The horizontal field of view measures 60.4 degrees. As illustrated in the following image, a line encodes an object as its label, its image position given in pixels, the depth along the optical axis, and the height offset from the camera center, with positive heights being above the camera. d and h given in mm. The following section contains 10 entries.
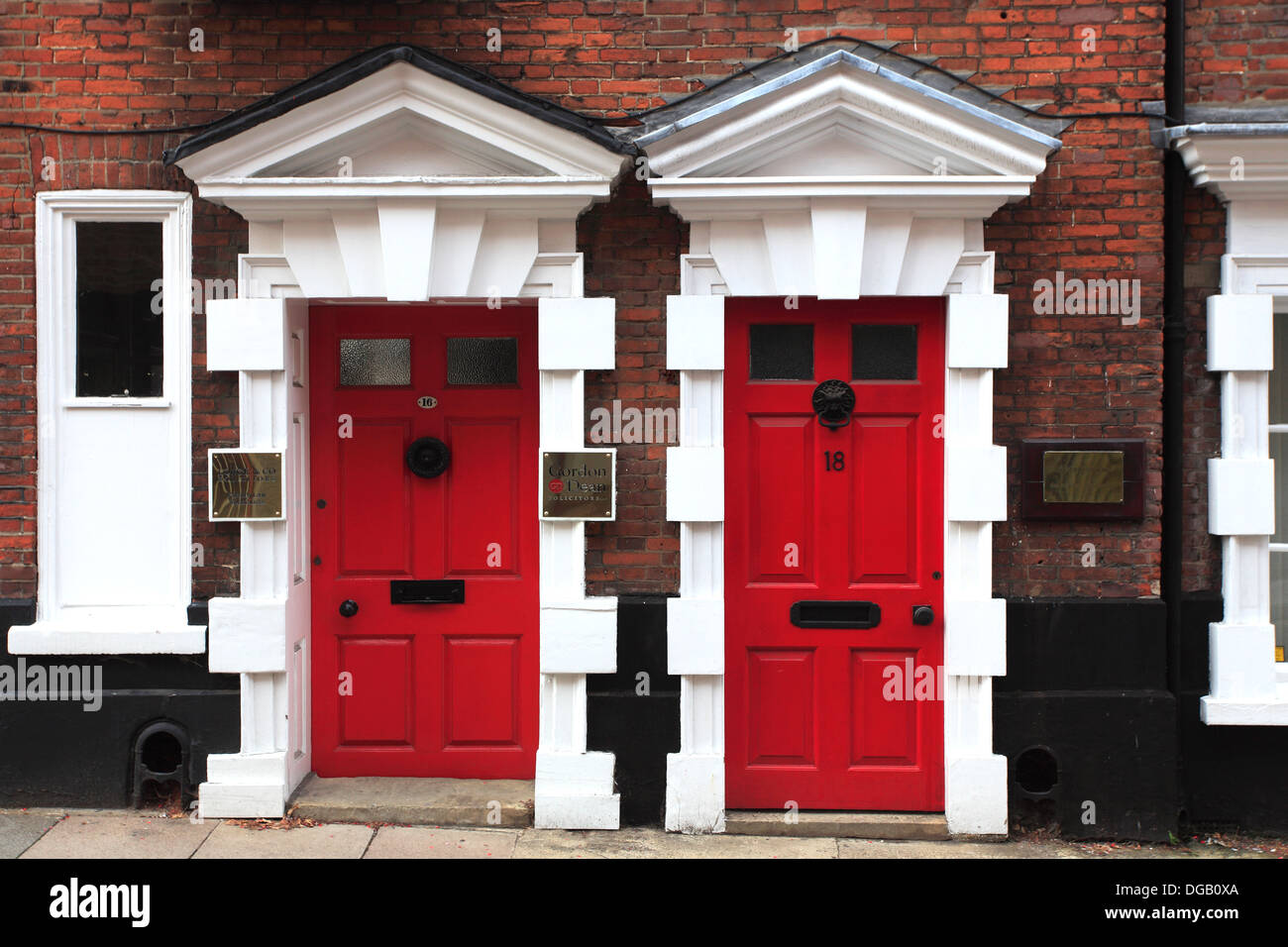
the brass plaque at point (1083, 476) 5684 +20
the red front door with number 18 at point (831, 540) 5785 -313
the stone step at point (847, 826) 5688 -1785
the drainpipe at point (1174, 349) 5750 +691
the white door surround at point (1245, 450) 5699 +160
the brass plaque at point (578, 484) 5703 -21
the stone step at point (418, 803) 5703 -1679
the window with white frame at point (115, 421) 5863 +317
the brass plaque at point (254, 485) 5715 -26
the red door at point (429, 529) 6027 -265
